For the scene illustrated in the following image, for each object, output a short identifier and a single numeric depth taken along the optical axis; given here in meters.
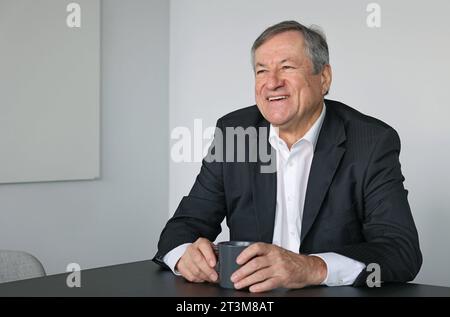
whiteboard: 2.92
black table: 1.17
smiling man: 1.56
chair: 1.69
